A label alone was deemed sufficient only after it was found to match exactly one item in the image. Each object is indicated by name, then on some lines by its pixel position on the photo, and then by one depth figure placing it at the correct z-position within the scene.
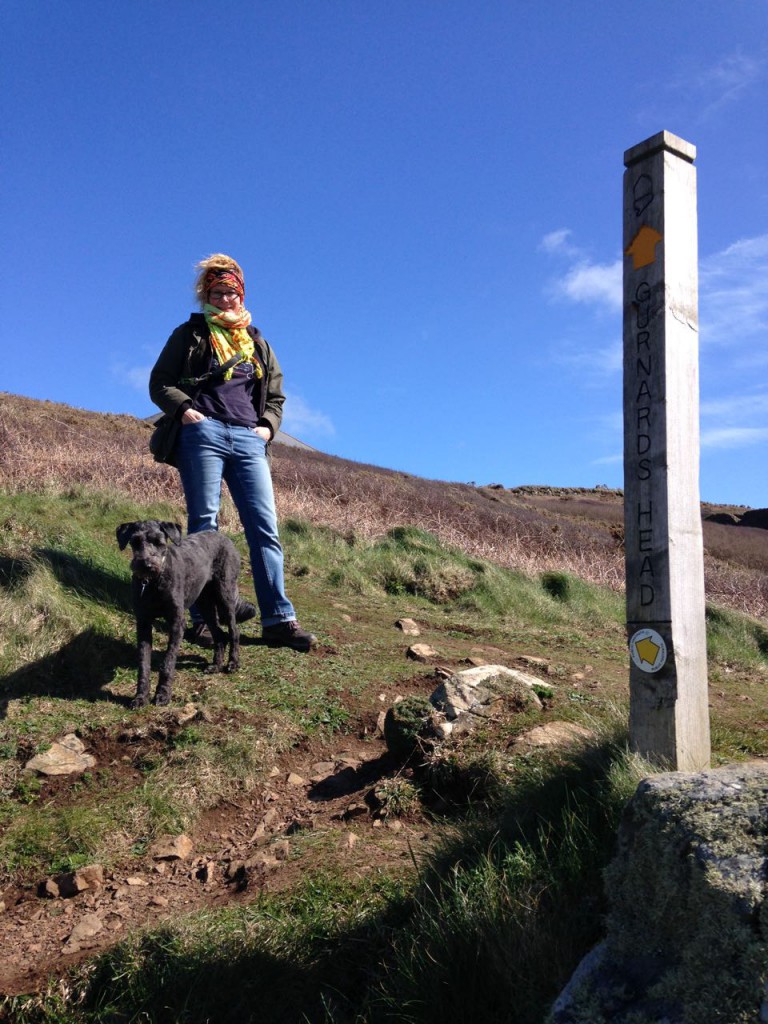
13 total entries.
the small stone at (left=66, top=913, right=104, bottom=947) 3.08
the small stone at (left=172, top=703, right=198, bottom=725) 4.64
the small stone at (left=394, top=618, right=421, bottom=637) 7.27
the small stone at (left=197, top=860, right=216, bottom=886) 3.53
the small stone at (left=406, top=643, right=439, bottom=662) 6.32
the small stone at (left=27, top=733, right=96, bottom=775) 4.13
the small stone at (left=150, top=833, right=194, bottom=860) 3.66
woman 5.95
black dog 4.96
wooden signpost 3.21
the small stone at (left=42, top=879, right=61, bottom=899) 3.38
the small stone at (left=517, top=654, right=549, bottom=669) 6.35
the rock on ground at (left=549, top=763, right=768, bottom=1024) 1.85
